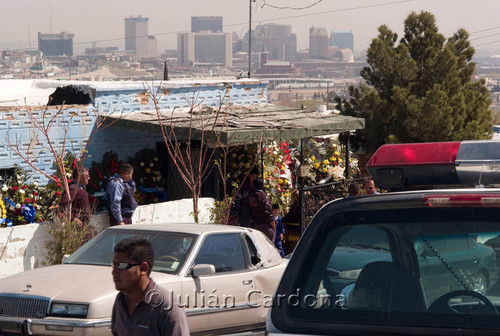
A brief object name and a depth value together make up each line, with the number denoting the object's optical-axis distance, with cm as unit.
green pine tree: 2631
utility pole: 3128
